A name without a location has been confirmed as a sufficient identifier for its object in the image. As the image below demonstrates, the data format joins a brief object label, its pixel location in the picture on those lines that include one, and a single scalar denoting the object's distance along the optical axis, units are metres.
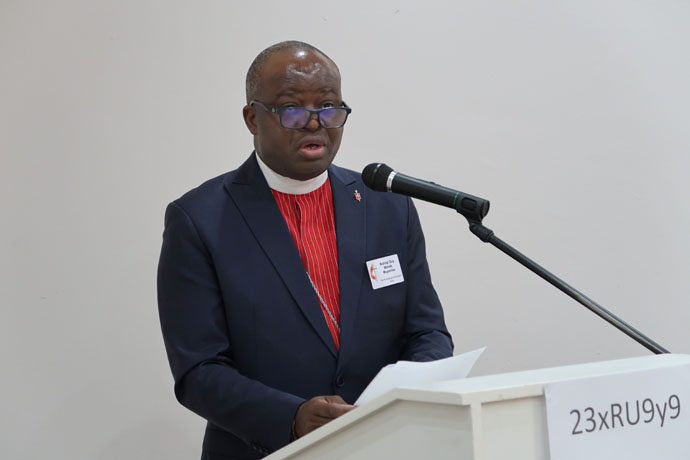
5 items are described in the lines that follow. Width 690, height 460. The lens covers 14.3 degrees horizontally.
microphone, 4.15
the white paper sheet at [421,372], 4.06
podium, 3.87
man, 4.42
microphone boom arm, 4.13
